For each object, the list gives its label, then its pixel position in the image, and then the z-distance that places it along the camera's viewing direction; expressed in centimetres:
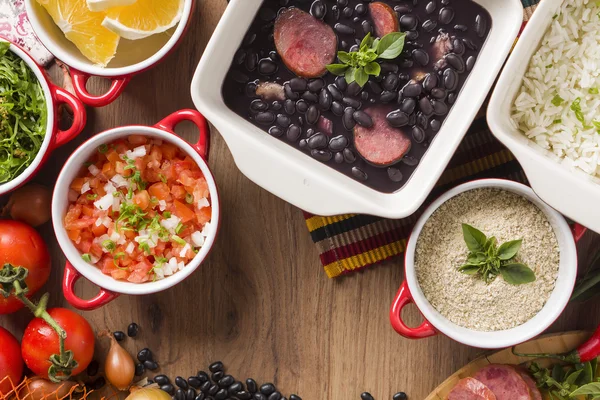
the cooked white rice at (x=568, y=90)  80
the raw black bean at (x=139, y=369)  88
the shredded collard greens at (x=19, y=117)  81
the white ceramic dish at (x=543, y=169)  78
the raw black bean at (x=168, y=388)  87
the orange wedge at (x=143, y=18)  79
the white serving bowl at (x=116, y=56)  80
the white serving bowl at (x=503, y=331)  80
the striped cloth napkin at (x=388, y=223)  84
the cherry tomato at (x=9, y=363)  84
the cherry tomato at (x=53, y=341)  84
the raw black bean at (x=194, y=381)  87
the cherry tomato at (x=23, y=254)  83
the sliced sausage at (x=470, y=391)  83
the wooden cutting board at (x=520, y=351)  85
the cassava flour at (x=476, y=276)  81
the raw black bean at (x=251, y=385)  87
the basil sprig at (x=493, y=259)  80
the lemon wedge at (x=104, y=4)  78
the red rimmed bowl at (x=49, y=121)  81
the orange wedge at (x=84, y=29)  81
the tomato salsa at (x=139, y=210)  82
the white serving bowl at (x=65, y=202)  81
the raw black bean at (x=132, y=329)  87
